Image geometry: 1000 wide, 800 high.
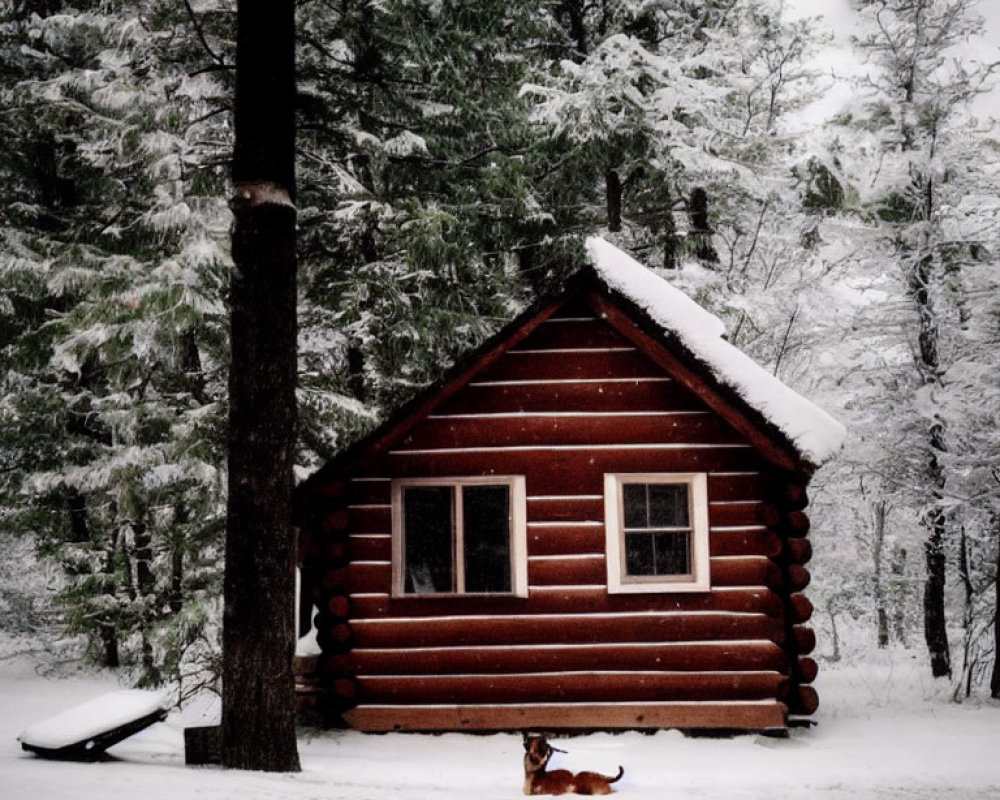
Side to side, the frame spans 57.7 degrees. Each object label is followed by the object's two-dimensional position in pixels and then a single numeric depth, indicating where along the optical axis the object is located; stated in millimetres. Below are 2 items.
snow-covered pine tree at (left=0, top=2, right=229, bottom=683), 11602
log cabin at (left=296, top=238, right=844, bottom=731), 10297
